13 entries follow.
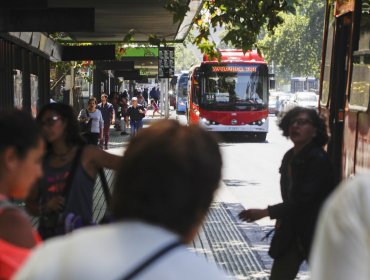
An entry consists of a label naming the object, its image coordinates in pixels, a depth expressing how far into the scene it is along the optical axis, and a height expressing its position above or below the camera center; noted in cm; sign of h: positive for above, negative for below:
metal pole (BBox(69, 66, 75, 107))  2880 -224
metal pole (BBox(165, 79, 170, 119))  3912 -366
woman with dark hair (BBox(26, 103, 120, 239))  488 -92
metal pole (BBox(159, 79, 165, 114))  5137 -477
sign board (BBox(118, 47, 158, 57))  4056 -167
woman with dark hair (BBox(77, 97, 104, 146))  2092 -239
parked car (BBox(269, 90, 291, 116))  5991 -559
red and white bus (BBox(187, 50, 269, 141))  3005 -253
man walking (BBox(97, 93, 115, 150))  2548 -278
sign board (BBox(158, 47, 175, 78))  3198 -163
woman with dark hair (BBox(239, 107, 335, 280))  547 -105
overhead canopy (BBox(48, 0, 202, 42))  1326 -8
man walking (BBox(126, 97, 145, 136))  2730 -298
